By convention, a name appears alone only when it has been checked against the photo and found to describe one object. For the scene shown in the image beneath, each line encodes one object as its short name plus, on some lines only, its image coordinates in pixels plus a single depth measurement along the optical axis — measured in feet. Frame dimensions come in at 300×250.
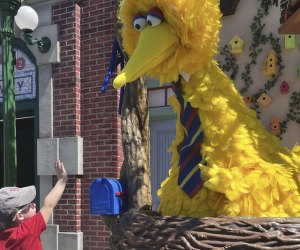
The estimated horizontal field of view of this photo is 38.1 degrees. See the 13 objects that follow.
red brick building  17.42
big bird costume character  5.04
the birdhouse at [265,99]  13.37
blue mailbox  10.55
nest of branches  3.92
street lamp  13.65
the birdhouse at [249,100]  13.69
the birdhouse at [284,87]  13.12
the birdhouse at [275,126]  13.07
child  7.48
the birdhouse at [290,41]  13.00
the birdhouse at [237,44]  13.69
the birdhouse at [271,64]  13.25
